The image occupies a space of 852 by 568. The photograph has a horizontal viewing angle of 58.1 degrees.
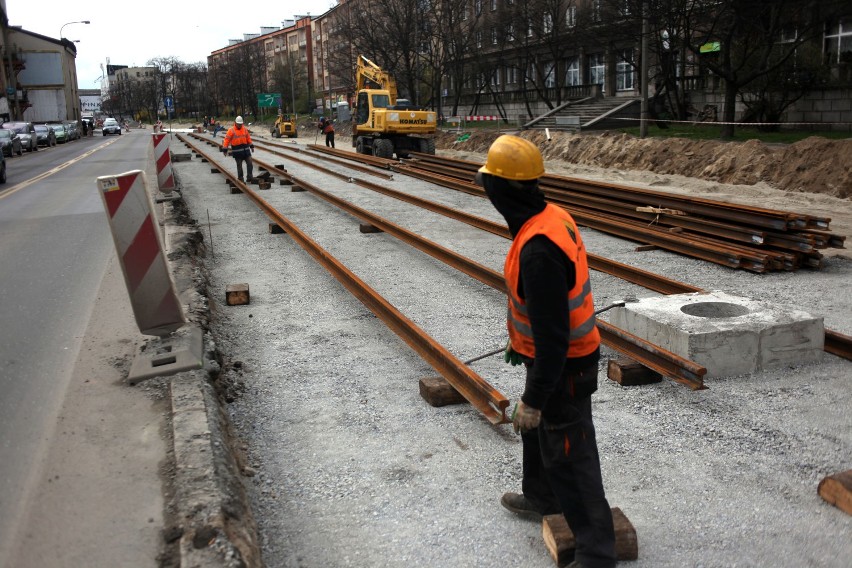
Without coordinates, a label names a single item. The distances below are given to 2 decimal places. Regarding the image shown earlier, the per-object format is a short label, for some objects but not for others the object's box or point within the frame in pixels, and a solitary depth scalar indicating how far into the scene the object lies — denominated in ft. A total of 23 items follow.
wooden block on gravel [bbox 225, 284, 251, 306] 27.32
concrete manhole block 18.44
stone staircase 109.29
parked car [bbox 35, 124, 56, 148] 169.37
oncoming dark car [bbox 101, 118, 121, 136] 262.26
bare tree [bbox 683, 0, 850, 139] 78.33
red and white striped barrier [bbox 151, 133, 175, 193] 58.29
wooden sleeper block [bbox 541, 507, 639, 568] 10.93
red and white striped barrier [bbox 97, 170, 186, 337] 19.26
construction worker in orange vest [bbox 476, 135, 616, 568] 9.53
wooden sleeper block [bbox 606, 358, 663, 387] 18.33
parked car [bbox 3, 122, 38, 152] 142.10
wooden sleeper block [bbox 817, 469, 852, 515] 12.35
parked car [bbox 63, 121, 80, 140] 210.20
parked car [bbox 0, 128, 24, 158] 121.19
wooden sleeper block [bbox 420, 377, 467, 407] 17.43
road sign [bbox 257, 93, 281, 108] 267.18
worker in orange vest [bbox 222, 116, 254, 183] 61.00
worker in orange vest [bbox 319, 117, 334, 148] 128.98
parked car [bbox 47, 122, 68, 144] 192.13
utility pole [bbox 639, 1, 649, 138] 75.15
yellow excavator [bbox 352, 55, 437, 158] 93.81
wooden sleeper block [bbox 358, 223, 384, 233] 41.65
